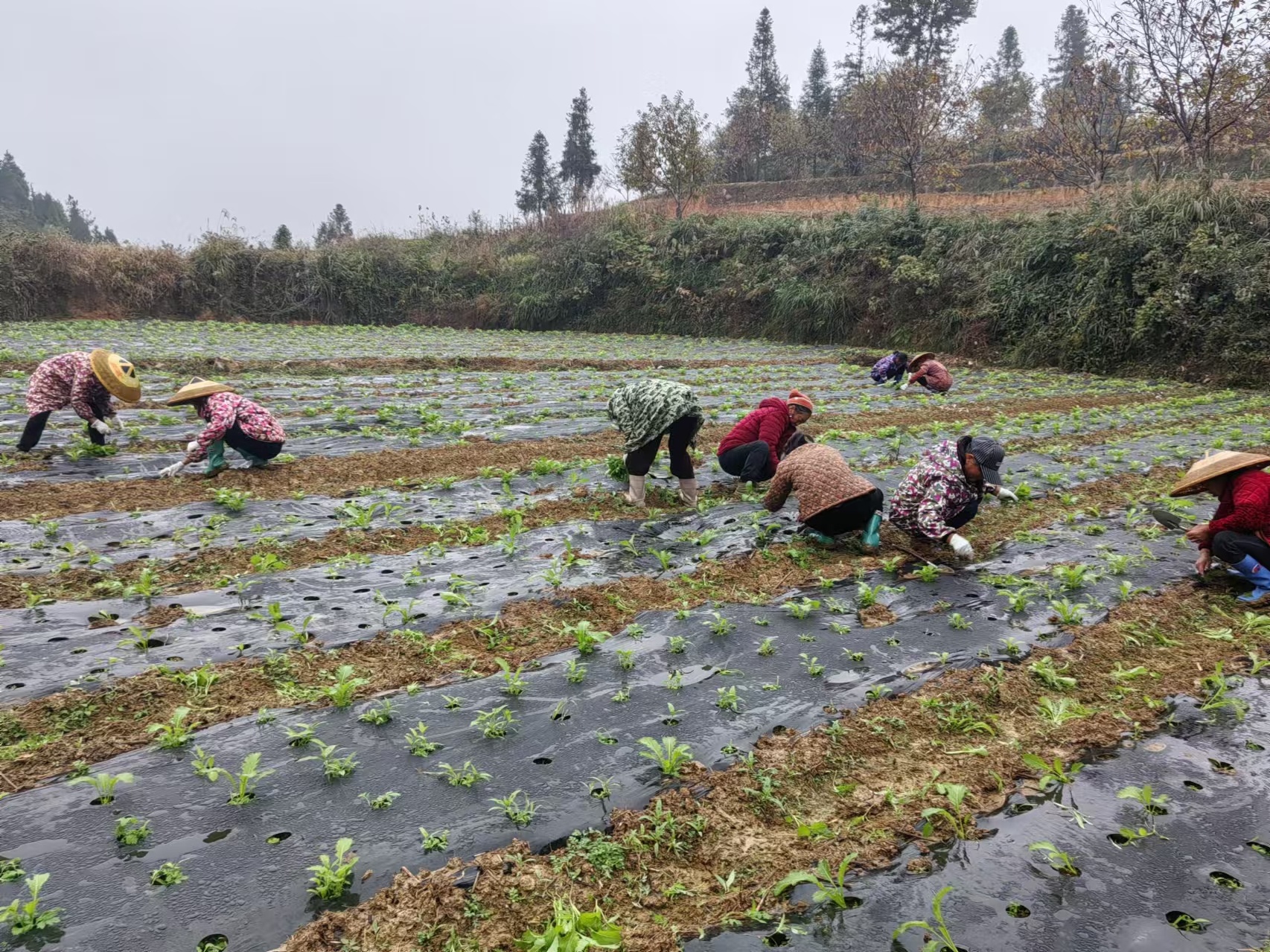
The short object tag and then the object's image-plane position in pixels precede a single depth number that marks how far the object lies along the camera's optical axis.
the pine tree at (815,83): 62.59
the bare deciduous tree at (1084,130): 24.95
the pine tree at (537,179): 63.34
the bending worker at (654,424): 6.75
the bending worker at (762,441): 7.34
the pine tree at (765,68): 62.41
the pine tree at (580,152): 62.22
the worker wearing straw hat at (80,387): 7.84
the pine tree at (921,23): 53.41
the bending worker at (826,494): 5.84
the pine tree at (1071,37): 69.15
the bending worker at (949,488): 5.62
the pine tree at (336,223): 70.31
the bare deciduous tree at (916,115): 28.30
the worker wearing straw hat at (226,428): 7.25
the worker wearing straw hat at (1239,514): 4.95
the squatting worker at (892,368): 15.35
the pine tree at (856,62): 55.50
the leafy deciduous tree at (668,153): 33.78
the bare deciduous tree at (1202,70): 19.28
